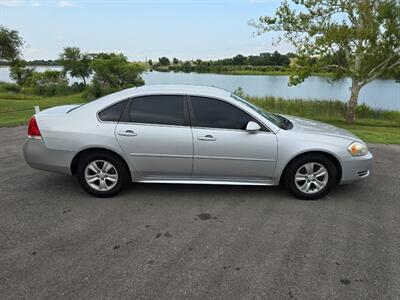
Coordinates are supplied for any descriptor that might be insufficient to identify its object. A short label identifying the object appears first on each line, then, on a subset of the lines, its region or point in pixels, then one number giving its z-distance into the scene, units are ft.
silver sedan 13.08
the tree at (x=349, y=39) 40.65
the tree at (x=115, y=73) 108.47
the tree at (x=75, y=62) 130.72
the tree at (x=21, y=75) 134.45
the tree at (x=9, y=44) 56.44
